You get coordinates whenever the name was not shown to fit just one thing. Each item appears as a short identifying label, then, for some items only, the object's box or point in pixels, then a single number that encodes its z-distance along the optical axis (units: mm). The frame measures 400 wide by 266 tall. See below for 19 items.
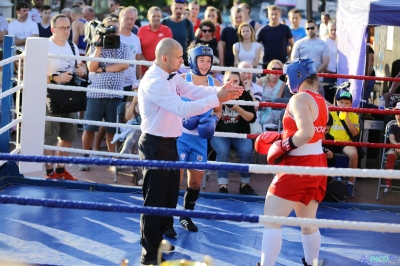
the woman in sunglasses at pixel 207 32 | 9000
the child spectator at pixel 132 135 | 7152
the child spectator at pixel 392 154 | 7152
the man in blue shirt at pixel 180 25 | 9203
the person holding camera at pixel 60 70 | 6664
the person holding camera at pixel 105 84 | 7254
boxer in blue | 5000
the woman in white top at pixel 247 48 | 9264
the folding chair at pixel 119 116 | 7580
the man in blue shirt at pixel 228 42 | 9758
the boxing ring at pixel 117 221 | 3340
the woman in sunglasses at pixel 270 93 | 8109
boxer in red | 4020
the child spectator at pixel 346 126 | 7148
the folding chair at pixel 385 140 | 7129
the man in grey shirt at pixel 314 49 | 9430
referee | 4410
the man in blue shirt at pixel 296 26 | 10852
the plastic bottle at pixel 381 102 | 8341
